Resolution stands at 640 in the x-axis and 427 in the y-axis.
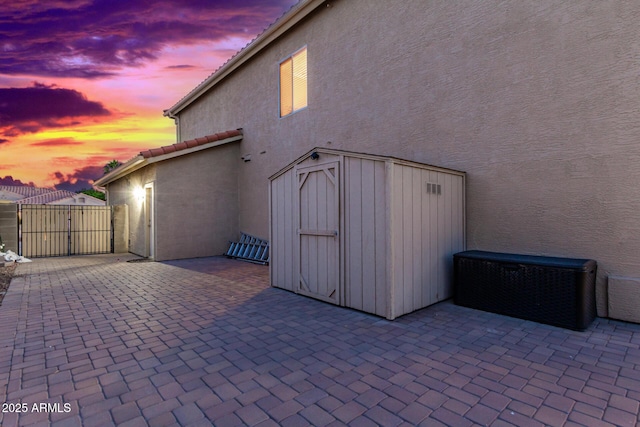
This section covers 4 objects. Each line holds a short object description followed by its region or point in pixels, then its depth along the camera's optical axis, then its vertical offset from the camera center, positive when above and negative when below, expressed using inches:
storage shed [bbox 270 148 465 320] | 162.1 -8.0
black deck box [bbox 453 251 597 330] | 142.5 -35.6
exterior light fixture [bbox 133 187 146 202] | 418.1 +33.2
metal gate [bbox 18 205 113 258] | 416.3 -15.6
